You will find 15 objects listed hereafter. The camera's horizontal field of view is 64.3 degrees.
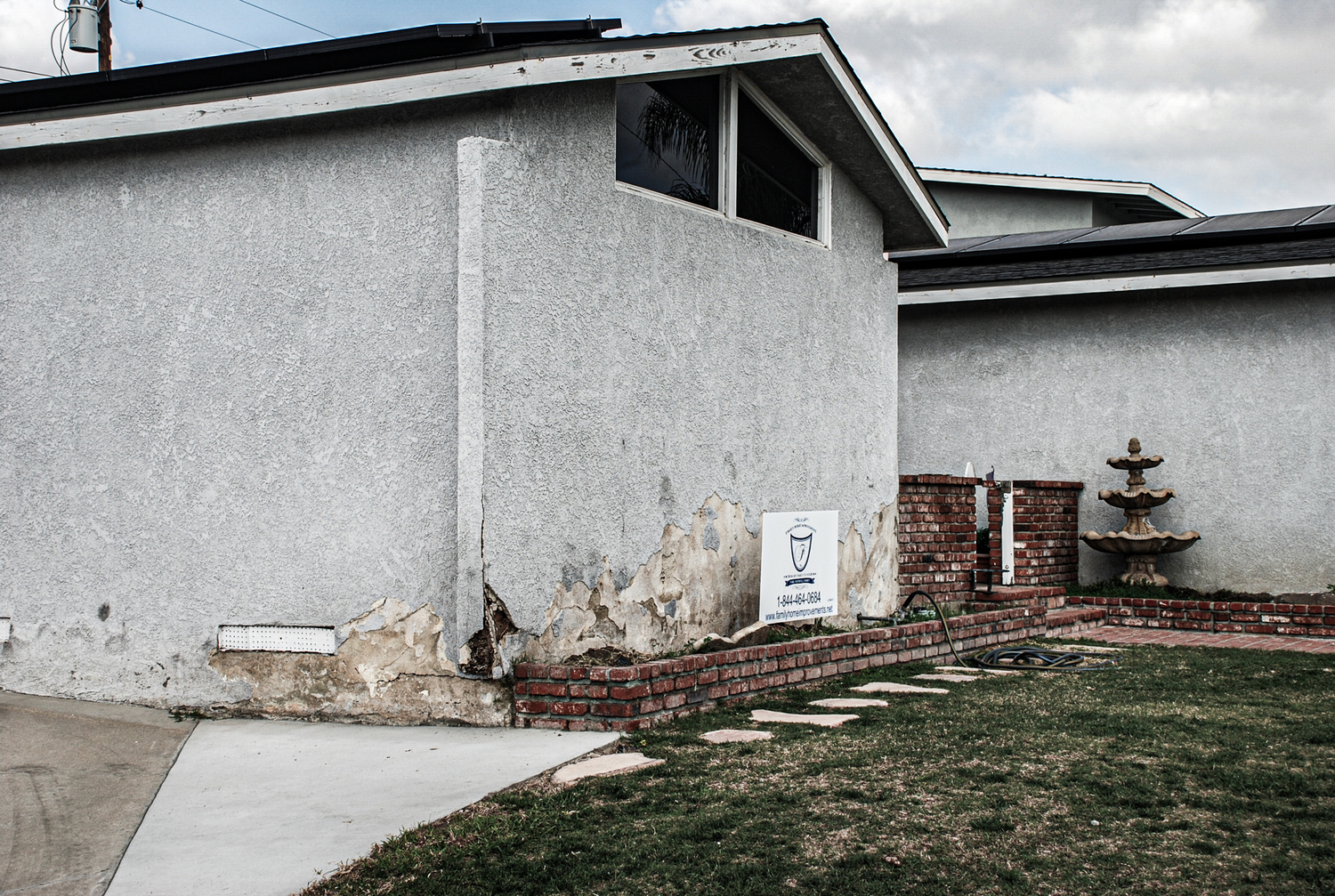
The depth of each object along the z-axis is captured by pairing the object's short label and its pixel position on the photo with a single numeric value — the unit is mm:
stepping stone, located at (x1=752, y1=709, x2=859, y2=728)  5926
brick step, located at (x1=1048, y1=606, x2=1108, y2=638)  10209
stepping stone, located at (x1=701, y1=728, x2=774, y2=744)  5477
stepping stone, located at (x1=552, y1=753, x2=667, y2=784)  4809
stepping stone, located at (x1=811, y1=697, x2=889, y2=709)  6438
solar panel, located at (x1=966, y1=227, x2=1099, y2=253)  13914
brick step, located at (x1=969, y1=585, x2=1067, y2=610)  10148
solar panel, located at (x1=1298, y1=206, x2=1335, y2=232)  10857
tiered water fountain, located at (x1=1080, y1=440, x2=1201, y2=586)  10961
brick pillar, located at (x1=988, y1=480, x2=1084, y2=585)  11148
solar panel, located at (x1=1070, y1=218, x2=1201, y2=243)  13440
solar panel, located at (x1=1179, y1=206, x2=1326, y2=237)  12180
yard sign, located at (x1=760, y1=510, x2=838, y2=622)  7316
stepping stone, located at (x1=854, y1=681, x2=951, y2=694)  6953
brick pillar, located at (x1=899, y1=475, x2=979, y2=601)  9648
